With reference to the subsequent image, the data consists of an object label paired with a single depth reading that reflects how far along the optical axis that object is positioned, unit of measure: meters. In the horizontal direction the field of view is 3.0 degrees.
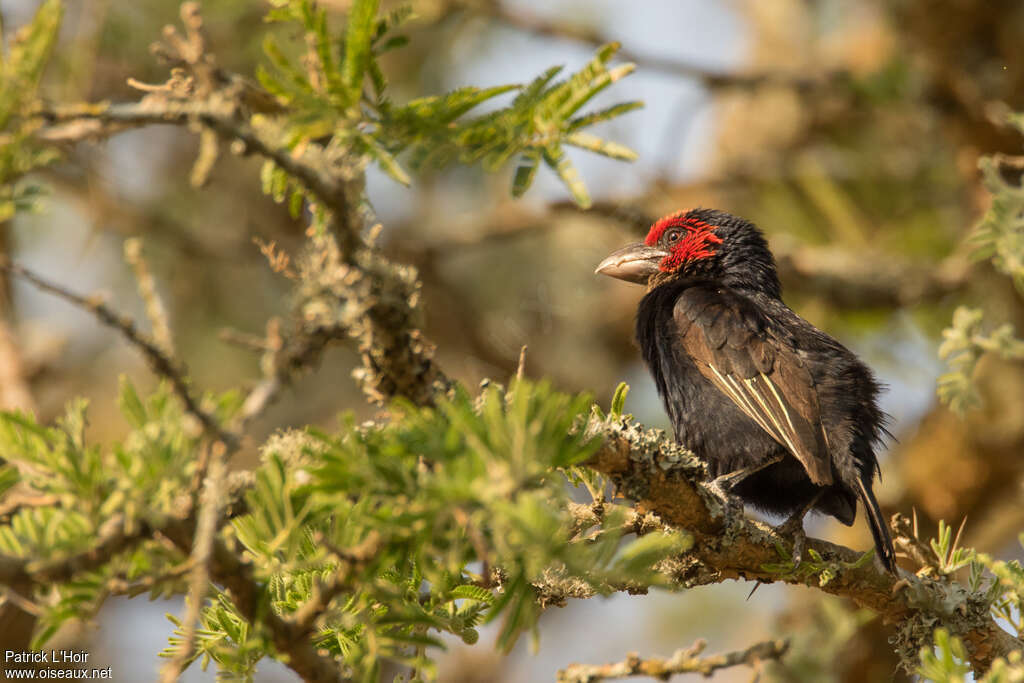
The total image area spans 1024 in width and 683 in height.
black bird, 6.32
